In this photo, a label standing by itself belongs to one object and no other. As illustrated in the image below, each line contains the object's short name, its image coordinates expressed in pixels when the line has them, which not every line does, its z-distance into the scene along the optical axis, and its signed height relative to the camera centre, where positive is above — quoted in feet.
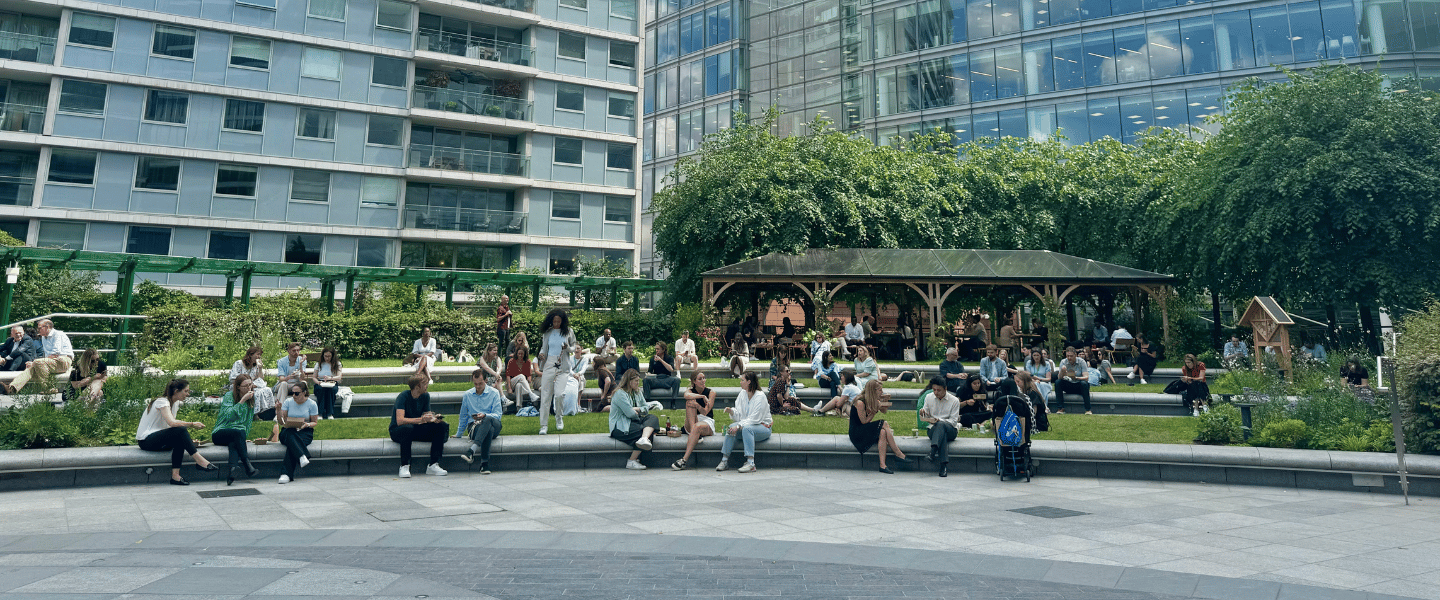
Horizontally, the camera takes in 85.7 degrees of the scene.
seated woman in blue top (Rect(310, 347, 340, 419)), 42.88 +0.25
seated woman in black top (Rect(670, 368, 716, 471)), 35.86 -1.32
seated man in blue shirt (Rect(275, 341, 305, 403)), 42.48 +1.16
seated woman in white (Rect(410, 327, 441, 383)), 57.06 +2.85
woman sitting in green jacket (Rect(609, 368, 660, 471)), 35.40 -1.73
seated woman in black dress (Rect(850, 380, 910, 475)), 35.12 -1.92
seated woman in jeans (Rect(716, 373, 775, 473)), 35.19 -1.54
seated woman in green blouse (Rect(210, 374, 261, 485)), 30.99 -1.49
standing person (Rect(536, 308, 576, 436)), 38.04 +1.35
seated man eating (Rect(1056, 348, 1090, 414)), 48.32 +0.45
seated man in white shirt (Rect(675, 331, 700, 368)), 61.51 +2.84
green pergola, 67.67 +11.81
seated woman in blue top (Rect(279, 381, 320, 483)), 31.55 -1.70
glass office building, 110.83 +53.82
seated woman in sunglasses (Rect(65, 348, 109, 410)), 35.35 +0.33
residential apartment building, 101.30 +37.43
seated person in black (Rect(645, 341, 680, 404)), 50.67 +0.72
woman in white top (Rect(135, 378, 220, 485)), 30.12 -1.68
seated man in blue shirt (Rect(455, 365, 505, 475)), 34.06 -1.32
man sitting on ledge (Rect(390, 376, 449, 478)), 32.94 -1.58
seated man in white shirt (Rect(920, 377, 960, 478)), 34.13 -1.51
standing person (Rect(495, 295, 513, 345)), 59.11 +5.20
